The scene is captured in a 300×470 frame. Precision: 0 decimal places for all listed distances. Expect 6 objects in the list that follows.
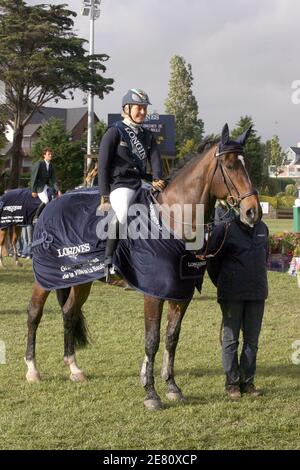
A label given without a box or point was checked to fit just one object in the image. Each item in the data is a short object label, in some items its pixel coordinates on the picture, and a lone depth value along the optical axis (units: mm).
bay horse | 4941
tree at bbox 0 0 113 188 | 32219
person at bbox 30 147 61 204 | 12938
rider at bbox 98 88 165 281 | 5480
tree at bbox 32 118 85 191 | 39781
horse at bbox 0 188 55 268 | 13891
